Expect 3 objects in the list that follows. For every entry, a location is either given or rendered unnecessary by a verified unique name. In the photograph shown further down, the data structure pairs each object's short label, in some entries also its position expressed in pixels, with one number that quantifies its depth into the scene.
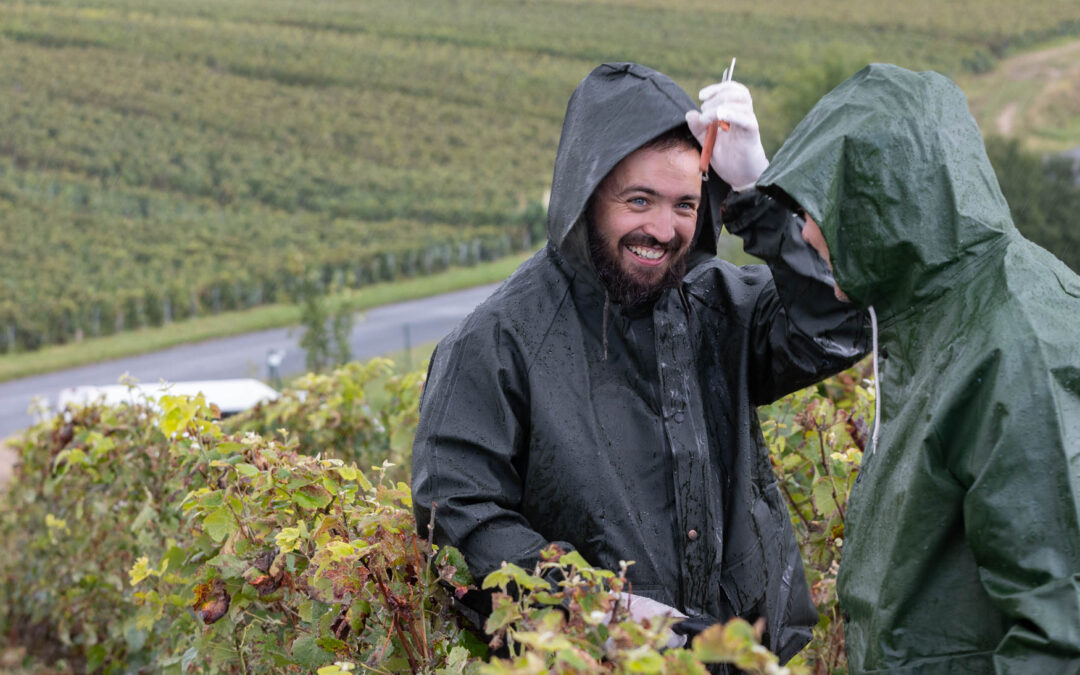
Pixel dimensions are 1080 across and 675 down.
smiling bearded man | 2.97
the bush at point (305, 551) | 2.67
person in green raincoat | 2.55
